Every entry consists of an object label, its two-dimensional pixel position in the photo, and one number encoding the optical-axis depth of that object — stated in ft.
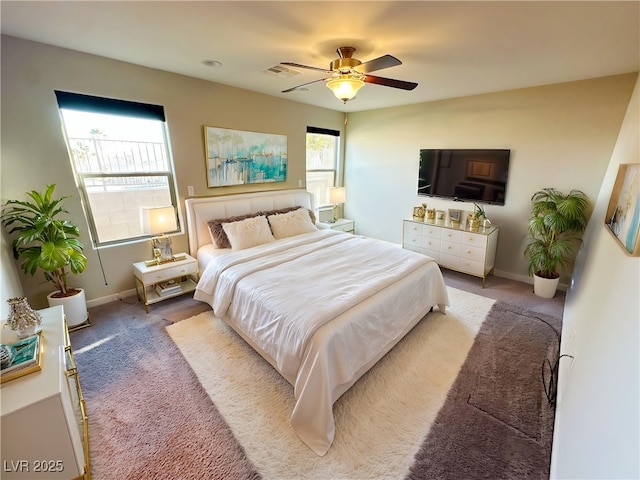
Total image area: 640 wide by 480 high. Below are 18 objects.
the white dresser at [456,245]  11.68
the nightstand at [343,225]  15.96
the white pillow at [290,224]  11.93
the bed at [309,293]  5.51
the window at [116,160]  8.79
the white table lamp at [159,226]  9.46
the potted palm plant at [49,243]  7.45
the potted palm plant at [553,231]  9.80
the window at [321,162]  16.12
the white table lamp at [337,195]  16.20
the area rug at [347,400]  4.94
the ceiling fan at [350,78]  6.79
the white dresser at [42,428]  3.63
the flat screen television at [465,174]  12.04
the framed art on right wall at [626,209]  4.32
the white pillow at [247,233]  10.52
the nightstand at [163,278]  9.44
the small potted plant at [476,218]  12.09
